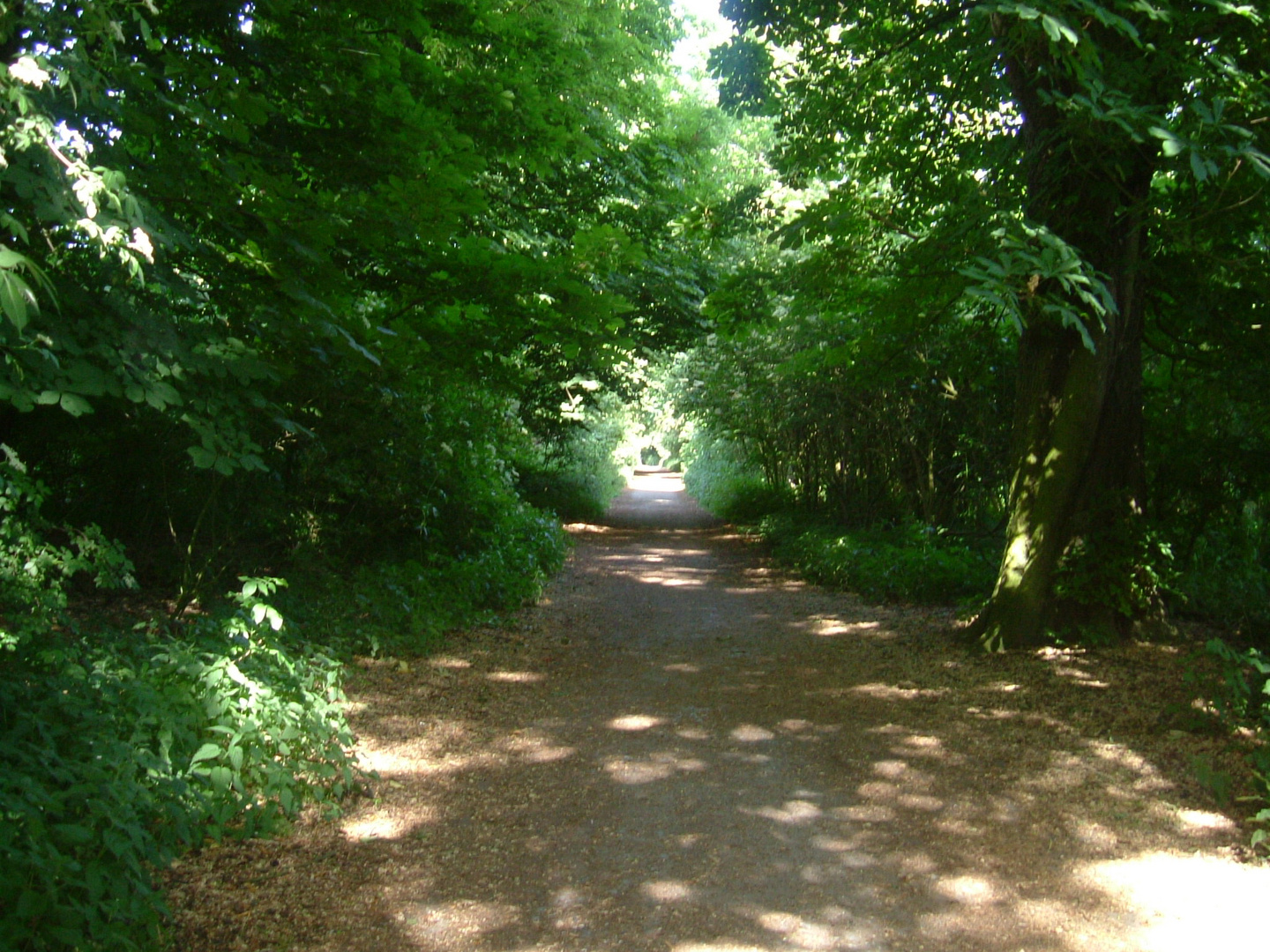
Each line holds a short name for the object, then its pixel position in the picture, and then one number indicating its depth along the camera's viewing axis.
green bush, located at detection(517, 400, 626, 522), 23.58
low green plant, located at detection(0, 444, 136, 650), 5.39
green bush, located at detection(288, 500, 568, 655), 8.51
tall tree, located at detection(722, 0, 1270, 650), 6.00
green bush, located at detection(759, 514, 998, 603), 11.56
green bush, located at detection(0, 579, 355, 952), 3.22
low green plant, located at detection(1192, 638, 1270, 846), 4.88
